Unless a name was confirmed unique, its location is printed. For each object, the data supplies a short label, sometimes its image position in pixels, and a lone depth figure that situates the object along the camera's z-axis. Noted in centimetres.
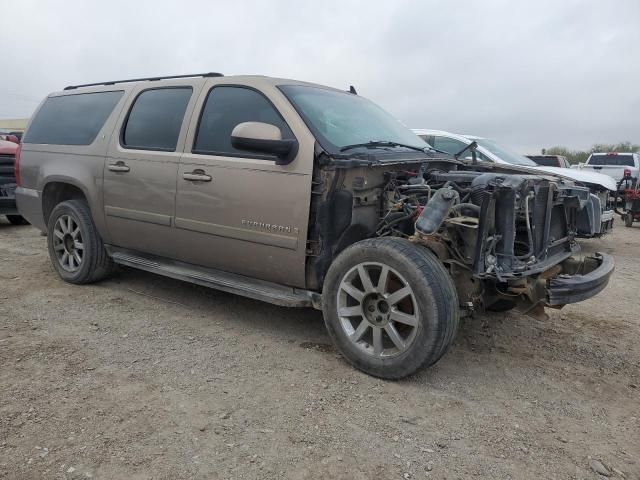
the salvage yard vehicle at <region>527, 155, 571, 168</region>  1425
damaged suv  308
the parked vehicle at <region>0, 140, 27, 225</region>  787
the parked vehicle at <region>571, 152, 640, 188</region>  1686
